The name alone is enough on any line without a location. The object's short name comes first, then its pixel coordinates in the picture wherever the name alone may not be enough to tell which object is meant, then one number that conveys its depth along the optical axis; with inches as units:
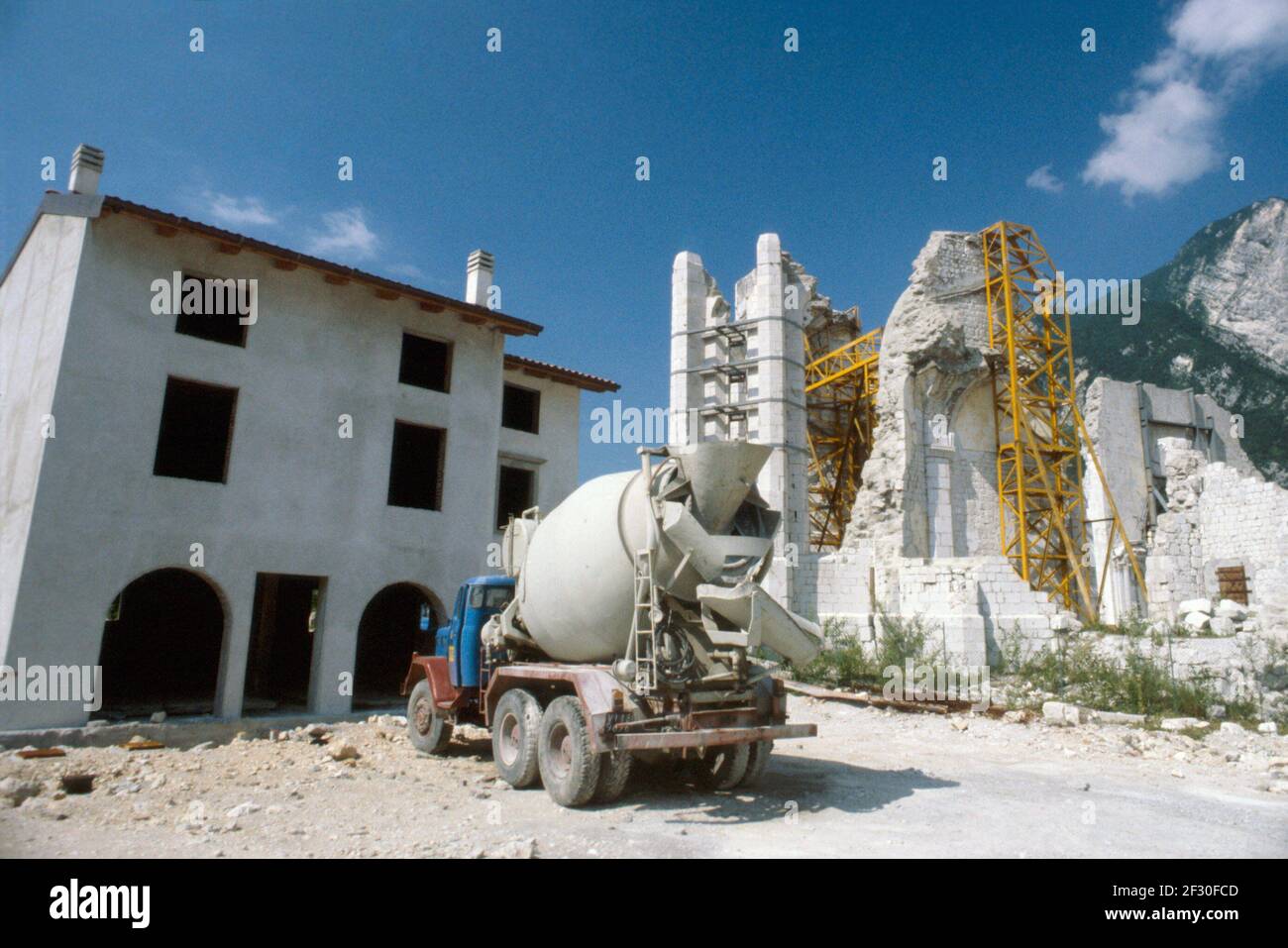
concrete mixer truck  279.1
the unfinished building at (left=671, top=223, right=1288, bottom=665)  754.8
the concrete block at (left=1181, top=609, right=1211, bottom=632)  602.9
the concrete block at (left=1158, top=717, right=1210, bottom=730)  482.3
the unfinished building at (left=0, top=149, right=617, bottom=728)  439.2
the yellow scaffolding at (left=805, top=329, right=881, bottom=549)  987.3
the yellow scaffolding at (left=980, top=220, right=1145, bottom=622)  818.8
